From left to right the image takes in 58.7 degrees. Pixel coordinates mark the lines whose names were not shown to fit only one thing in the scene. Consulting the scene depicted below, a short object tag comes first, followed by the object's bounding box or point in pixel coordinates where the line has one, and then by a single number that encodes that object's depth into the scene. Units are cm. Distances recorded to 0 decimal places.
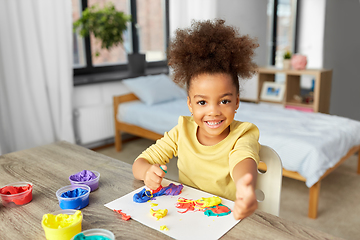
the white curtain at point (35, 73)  253
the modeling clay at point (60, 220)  78
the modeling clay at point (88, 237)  73
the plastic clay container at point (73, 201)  88
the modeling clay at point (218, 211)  86
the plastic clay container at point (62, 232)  74
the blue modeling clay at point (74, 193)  92
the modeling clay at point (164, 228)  79
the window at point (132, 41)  339
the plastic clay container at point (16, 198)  92
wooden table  78
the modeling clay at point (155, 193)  95
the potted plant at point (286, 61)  342
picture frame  350
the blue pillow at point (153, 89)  311
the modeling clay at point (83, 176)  104
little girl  94
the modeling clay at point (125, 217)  84
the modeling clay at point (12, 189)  96
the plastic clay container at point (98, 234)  74
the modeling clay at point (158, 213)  85
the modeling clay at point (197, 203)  90
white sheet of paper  78
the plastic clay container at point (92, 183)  100
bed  194
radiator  309
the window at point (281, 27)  484
